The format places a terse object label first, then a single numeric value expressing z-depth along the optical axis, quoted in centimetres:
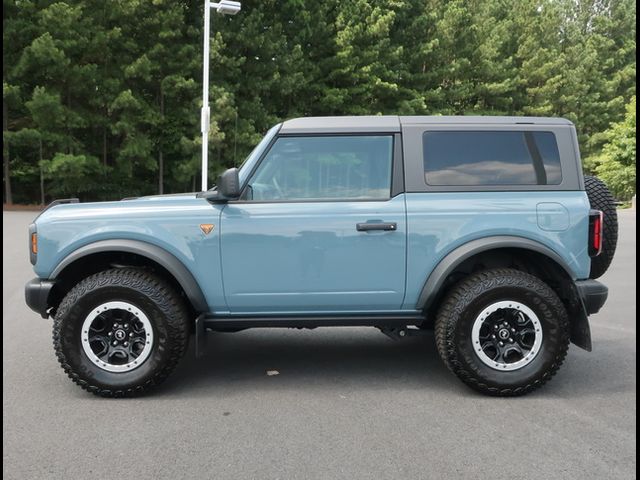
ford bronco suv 430
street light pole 1513
